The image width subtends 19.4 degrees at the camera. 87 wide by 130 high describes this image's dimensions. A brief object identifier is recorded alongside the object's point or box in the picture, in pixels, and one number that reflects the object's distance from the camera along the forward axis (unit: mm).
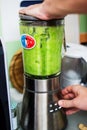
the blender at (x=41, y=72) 723
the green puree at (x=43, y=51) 721
